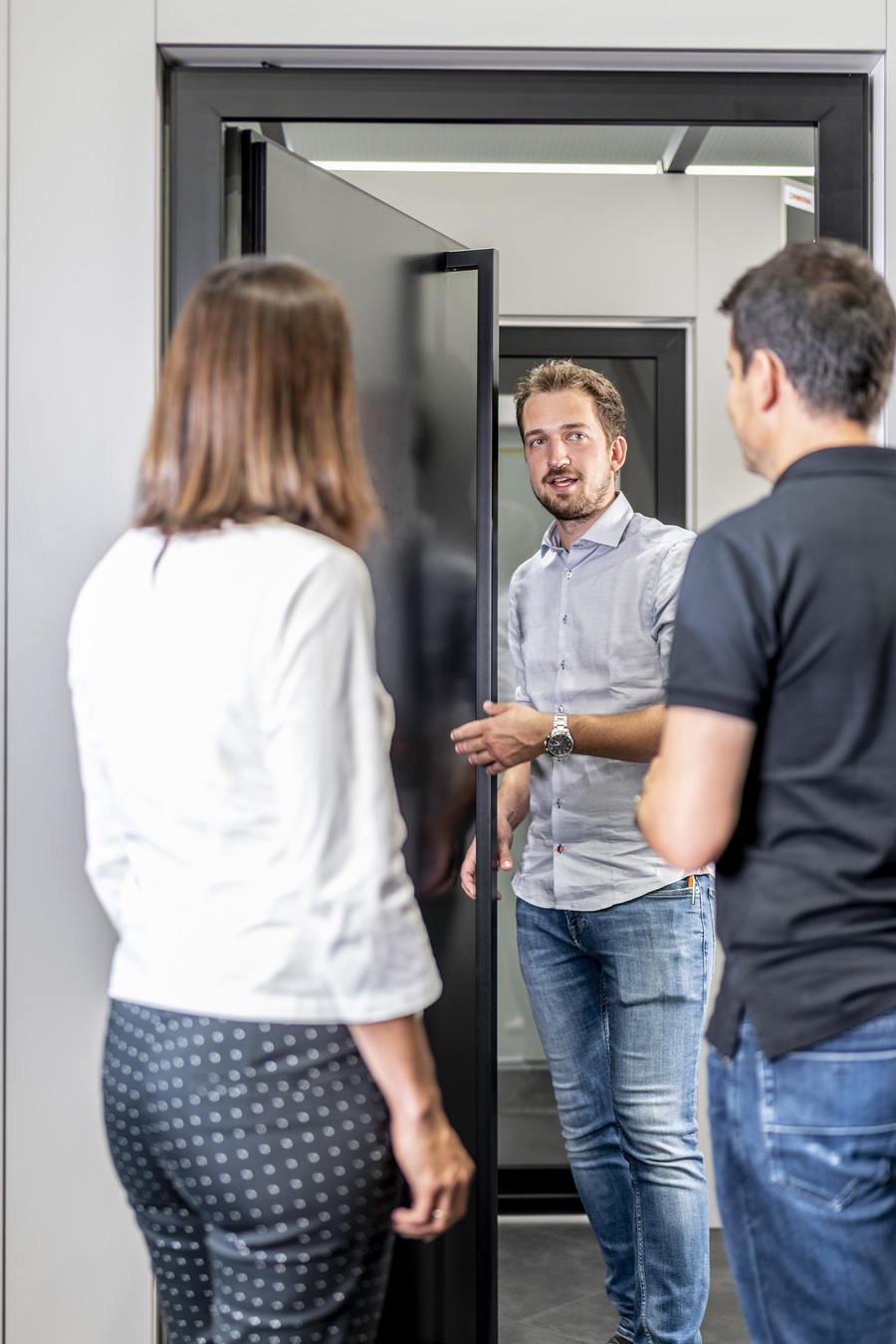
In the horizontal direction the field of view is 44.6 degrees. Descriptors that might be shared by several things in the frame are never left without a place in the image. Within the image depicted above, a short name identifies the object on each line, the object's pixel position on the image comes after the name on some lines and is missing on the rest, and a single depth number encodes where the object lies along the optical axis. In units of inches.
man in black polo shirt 37.9
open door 66.7
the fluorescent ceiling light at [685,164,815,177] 107.6
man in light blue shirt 72.8
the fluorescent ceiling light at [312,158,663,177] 108.5
